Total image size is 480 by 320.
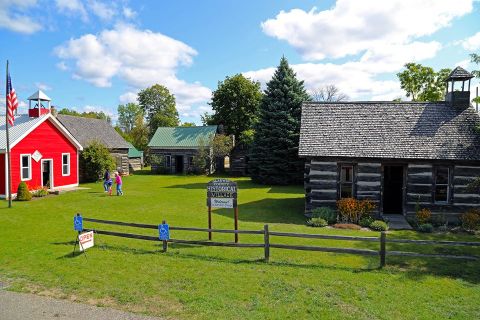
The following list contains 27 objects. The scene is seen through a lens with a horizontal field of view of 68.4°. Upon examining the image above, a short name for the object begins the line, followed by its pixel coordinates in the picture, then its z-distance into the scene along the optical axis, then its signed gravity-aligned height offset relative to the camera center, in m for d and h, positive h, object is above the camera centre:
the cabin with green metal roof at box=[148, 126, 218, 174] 43.12 -0.03
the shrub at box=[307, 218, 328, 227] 16.20 -3.42
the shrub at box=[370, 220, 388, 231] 15.61 -3.43
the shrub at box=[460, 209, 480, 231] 15.50 -3.19
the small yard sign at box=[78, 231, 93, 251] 11.39 -3.04
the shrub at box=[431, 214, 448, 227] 16.39 -3.37
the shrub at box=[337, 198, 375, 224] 16.83 -2.89
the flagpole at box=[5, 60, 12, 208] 19.86 -1.00
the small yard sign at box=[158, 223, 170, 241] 11.47 -2.75
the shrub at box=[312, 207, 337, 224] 16.96 -3.20
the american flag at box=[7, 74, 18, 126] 20.75 +2.75
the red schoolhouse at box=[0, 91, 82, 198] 22.66 -0.31
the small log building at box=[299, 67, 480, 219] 17.28 -0.30
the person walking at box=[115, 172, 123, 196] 24.61 -2.67
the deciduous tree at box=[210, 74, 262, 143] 51.12 +6.58
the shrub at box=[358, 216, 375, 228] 16.50 -3.44
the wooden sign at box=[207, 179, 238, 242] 12.82 -1.71
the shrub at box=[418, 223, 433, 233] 15.32 -3.44
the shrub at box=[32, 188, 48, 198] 23.73 -3.08
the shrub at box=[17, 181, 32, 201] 22.12 -2.88
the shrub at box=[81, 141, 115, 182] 32.03 -1.23
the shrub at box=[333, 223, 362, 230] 15.87 -3.52
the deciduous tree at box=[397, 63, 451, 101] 40.78 +7.95
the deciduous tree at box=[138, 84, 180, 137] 76.50 +10.22
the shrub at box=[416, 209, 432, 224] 16.50 -3.18
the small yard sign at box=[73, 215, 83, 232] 12.12 -2.59
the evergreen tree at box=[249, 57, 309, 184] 32.97 +1.52
